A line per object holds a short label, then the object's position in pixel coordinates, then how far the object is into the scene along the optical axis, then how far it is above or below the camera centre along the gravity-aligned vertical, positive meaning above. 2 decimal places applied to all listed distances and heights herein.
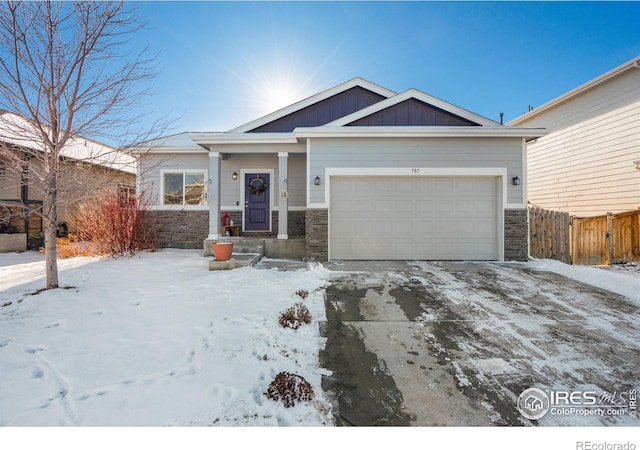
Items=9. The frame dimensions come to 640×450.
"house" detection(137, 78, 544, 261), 7.19 +0.92
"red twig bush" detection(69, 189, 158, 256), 7.55 +0.03
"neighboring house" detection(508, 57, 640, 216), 8.10 +2.74
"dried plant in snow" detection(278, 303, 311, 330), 3.36 -1.19
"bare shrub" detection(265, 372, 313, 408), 2.06 -1.30
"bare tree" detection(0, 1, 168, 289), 3.93 +2.41
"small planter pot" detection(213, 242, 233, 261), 6.15 -0.58
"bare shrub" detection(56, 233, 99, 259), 7.55 -0.70
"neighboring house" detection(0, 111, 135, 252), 4.30 +0.76
